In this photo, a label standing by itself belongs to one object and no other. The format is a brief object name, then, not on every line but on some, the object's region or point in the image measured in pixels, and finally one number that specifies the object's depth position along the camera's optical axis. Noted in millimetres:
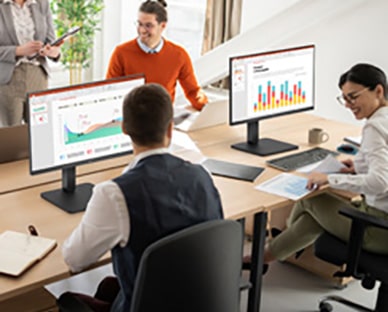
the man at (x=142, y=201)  2127
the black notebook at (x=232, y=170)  3316
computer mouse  3770
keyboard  3494
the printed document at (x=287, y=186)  3135
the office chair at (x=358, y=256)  2967
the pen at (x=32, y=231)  2529
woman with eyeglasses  3062
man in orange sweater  4242
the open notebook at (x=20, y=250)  2291
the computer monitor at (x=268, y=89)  3578
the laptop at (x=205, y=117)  4000
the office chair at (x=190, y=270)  1992
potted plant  6840
